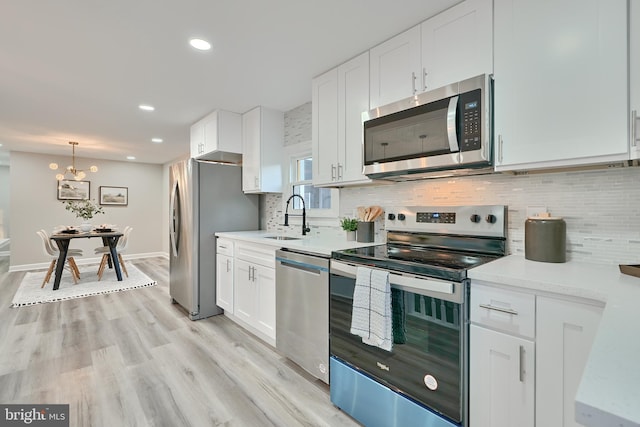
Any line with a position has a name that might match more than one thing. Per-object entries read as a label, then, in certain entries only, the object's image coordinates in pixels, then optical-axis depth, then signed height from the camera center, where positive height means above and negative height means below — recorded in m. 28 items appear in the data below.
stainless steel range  1.32 -0.53
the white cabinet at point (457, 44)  1.59 +0.94
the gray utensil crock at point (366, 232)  2.39 -0.16
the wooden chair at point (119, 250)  5.18 -0.66
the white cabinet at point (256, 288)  2.54 -0.70
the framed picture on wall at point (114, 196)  6.95 +0.38
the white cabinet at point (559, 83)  1.23 +0.58
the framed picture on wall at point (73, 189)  6.46 +0.49
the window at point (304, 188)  3.09 +0.28
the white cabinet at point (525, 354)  1.08 -0.55
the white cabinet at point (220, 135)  3.55 +0.93
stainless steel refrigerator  3.35 -0.10
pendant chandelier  5.21 +0.78
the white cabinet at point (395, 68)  1.89 +0.95
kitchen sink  3.01 -0.26
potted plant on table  6.03 +0.13
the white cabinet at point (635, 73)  1.18 +0.55
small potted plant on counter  2.48 -0.12
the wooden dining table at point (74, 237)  4.53 -0.49
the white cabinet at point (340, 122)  2.24 +0.71
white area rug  4.04 -1.13
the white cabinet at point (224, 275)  3.17 -0.68
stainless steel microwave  1.56 +0.45
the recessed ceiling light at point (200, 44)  2.13 +1.20
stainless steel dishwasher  1.97 -0.69
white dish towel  1.50 -0.50
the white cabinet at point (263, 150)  3.43 +0.72
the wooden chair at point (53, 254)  4.71 -0.68
